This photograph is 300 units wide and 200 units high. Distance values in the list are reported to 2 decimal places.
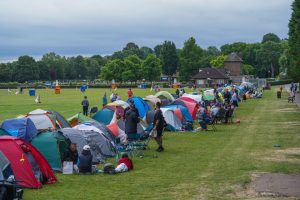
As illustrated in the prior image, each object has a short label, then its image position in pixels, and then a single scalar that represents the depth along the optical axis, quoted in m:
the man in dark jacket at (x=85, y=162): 15.78
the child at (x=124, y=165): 15.99
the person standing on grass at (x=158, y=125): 20.41
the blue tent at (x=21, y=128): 17.28
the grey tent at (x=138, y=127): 23.39
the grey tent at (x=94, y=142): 17.86
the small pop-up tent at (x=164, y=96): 42.70
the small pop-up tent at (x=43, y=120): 21.47
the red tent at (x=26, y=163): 13.77
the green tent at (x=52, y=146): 16.44
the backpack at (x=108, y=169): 15.80
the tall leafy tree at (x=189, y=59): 138.88
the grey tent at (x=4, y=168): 13.37
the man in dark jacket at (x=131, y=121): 20.56
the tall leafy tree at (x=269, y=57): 162.12
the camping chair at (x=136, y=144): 20.16
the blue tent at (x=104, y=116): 27.28
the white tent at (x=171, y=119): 28.52
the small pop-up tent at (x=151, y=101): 35.44
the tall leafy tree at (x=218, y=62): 161.88
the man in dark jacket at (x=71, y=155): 16.42
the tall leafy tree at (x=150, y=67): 142.62
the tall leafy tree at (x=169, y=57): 157.25
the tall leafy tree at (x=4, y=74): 163.07
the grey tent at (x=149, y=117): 27.34
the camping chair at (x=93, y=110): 35.16
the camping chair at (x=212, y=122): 29.90
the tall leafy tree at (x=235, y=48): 178.25
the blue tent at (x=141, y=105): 31.60
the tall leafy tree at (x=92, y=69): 186.62
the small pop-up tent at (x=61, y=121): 22.83
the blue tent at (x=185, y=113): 30.80
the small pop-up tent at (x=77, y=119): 23.44
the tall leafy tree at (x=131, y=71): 142.00
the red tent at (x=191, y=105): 34.24
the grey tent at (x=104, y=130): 20.09
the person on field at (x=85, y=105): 38.78
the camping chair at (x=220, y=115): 32.07
